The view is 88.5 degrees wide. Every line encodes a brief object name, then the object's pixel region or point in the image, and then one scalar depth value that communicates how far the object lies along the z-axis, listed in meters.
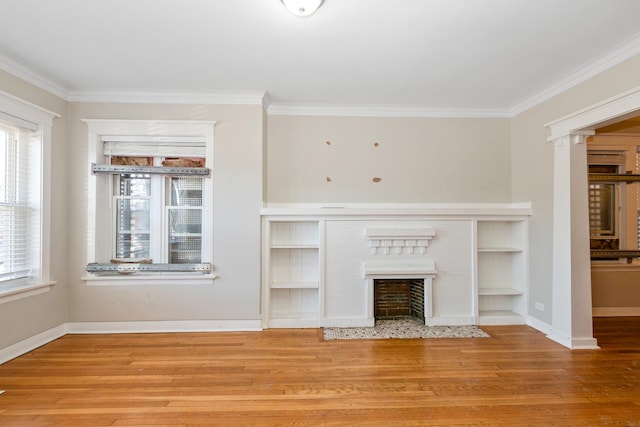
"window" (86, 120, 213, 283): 3.55
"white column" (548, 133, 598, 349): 3.13
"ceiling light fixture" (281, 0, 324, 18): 2.01
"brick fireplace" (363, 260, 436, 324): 3.70
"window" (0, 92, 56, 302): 2.92
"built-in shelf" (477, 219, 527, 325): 3.89
